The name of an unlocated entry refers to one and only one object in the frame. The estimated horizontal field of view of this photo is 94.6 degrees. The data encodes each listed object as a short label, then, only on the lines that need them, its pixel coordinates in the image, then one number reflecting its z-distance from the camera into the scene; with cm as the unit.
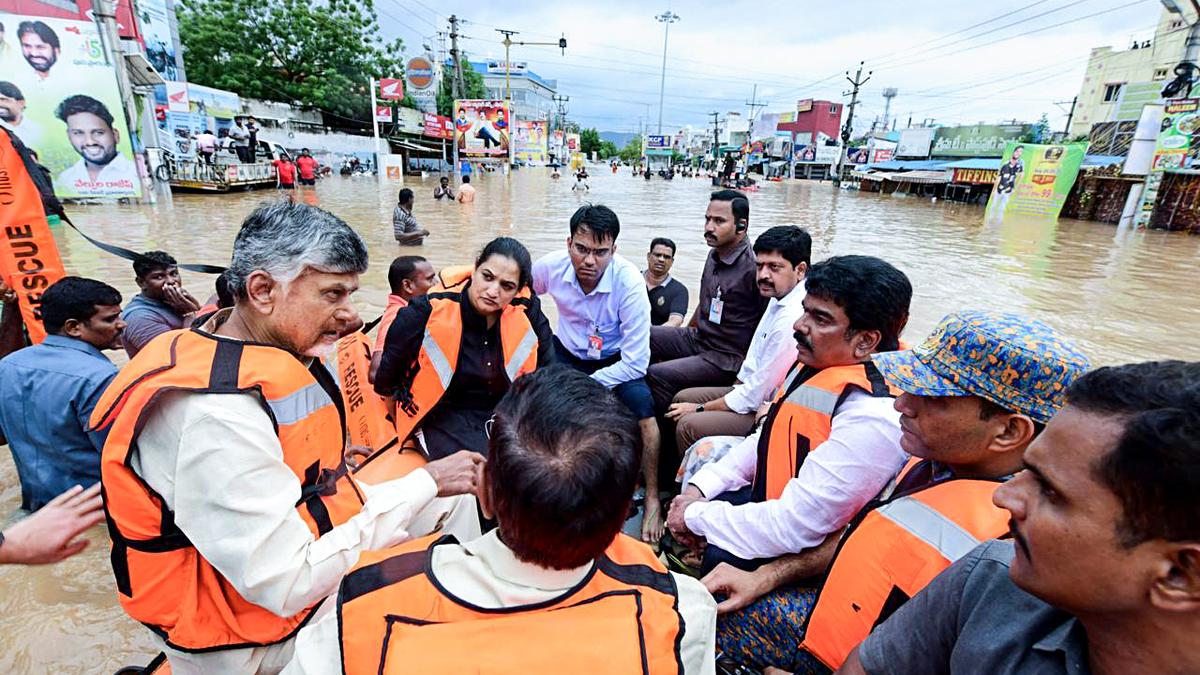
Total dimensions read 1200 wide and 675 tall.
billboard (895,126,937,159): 4032
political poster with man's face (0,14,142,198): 1098
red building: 5862
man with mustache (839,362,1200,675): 77
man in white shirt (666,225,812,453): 306
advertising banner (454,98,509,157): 2988
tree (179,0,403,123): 2758
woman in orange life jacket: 261
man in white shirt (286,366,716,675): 91
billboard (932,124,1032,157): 3391
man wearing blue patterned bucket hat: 131
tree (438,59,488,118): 4628
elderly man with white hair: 125
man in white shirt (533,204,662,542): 339
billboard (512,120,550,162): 5183
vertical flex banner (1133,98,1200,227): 1633
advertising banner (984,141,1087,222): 2016
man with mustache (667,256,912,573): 180
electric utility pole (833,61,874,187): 4028
